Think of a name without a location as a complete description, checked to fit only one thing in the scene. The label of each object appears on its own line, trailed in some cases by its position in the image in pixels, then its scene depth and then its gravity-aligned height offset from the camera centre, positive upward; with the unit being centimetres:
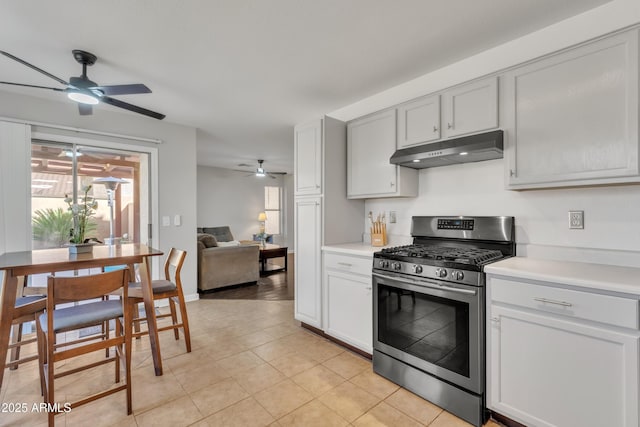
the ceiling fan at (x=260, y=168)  662 +104
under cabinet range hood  195 +44
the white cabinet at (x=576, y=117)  154 +55
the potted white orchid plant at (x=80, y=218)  229 -3
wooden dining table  180 -33
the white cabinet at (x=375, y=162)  260 +48
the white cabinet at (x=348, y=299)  240 -77
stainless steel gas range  171 -66
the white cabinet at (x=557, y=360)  129 -73
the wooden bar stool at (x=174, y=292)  256 -70
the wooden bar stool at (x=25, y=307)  192 -63
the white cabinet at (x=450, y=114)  204 +75
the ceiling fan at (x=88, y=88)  215 +95
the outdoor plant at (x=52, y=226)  312 -12
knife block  281 -23
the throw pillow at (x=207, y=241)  459 -44
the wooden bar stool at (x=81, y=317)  158 -64
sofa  445 -81
